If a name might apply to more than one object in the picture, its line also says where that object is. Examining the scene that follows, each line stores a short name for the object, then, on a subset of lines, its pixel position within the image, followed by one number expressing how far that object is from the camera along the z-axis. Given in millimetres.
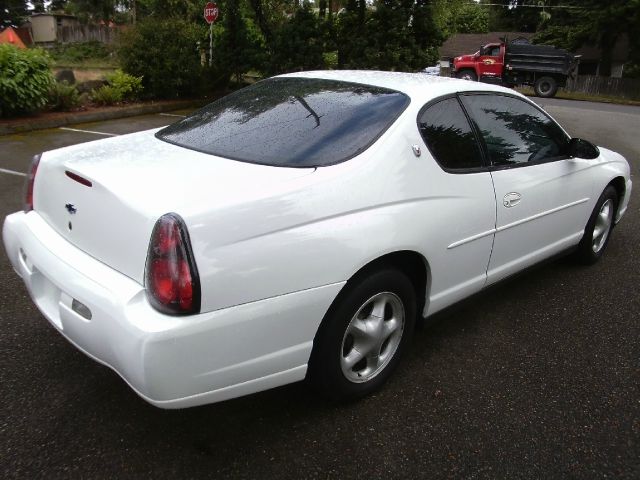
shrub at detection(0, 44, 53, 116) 8914
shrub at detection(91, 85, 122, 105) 11078
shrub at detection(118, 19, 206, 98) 11961
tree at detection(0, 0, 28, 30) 46250
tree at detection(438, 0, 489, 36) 56516
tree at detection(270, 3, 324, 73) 13094
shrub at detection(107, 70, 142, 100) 11523
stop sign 12789
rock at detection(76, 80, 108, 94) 11328
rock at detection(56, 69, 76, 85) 11531
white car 1916
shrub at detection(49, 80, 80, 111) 10086
